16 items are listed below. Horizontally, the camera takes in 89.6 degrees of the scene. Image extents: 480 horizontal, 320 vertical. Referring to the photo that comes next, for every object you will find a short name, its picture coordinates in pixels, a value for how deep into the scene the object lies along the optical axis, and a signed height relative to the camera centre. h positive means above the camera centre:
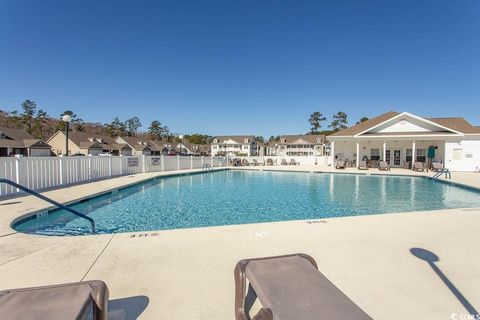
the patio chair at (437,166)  19.79 -1.18
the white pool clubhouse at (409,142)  20.56 +0.94
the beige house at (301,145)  58.41 +1.75
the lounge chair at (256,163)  31.68 -1.44
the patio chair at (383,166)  20.38 -1.20
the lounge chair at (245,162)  31.00 -1.29
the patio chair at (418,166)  19.52 -1.17
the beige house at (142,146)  53.82 +1.51
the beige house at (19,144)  33.44 +1.30
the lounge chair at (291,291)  1.41 -0.95
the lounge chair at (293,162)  31.66 -1.32
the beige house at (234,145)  67.06 +2.03
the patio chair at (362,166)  21.36 -1.26
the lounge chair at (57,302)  1.39 -0.93
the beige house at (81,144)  42.41 +1.63
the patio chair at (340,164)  22.59 -1.13
